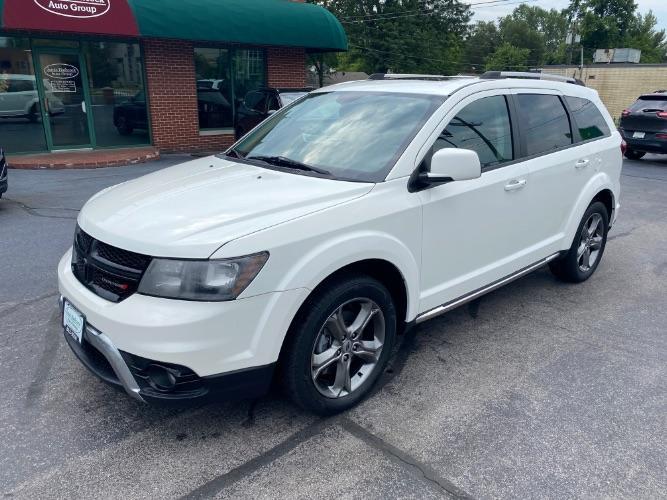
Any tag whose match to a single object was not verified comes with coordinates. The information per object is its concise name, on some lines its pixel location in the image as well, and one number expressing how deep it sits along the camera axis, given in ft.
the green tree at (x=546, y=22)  339.98
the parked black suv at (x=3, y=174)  24.17
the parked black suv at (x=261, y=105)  37.40
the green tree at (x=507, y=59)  234.38
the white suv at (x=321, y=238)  8.11
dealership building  37.32
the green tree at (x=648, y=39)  191.03
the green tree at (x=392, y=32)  137.90
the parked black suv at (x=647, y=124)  43.55
